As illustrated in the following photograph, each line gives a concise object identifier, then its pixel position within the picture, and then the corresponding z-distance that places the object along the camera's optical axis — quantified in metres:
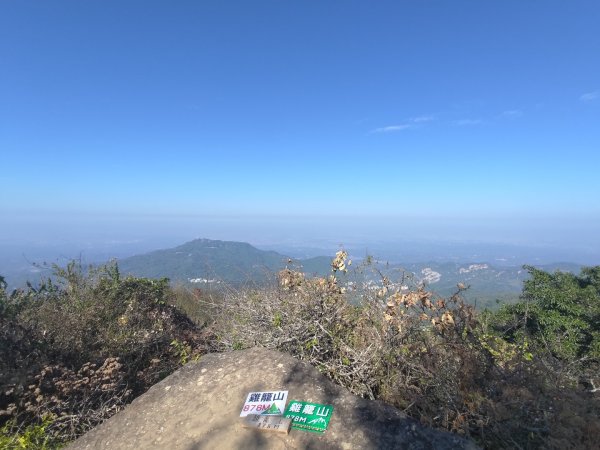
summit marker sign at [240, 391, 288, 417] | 3.06
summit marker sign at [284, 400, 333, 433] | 2.85
